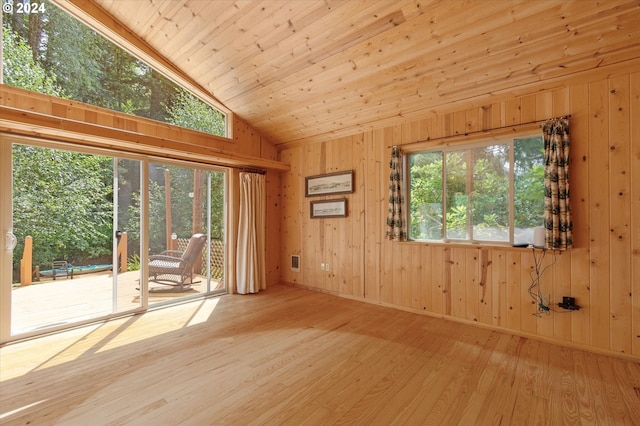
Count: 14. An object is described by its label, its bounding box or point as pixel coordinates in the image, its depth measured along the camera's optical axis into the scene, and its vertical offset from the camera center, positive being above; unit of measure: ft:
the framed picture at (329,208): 13.93 +0.39
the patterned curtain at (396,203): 11.59 +0.50
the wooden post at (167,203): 12.43 +0.61
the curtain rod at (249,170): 14.88 +2.45
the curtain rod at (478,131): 8.54 +2.93
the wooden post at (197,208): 13.51 +0.41
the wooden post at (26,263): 9.52 -1.53
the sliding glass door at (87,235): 9.35 -0.67
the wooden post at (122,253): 11.00 -1.40
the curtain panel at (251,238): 14.55 -1.13
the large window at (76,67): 8.99 +5.45
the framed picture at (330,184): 13.73 +1.63
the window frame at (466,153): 9.59 +2.23
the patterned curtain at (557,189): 8.26 +0.74
